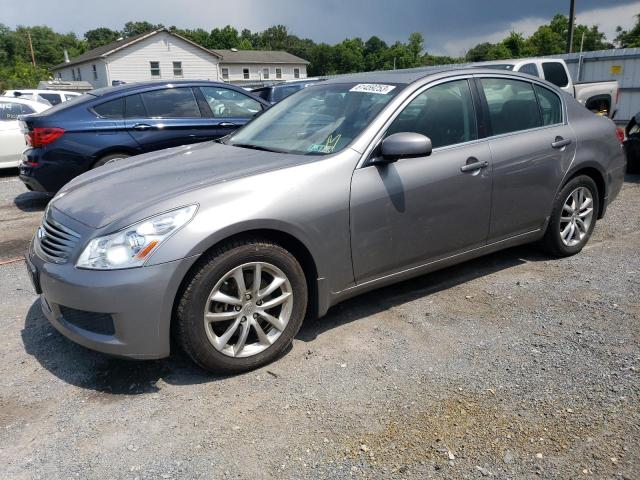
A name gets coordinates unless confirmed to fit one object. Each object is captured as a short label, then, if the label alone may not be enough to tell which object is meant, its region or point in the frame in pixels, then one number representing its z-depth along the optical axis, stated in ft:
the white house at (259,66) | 211.00
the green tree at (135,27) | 345.16
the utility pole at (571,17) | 77.10
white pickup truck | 34.37
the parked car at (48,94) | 59.78
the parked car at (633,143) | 26.12
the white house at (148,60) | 142.92
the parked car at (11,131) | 31.35
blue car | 22.24
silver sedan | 9.16
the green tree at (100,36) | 342.64
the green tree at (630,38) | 169.48
